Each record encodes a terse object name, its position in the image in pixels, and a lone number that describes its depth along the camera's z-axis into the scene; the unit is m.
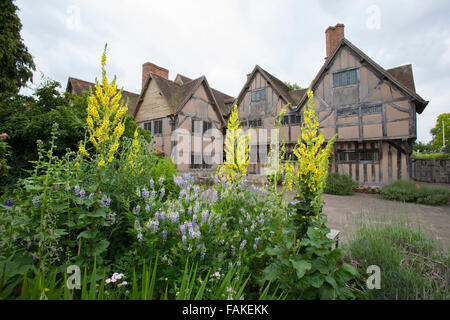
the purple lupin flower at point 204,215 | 2.00
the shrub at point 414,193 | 8.64
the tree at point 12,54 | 10.64
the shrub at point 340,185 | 11.27
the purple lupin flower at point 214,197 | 2.64
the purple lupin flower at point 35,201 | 1.66
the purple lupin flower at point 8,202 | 2.26
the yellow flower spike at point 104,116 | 1.75
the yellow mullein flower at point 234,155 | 2.96
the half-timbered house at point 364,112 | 11.41
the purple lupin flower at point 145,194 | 2.17
